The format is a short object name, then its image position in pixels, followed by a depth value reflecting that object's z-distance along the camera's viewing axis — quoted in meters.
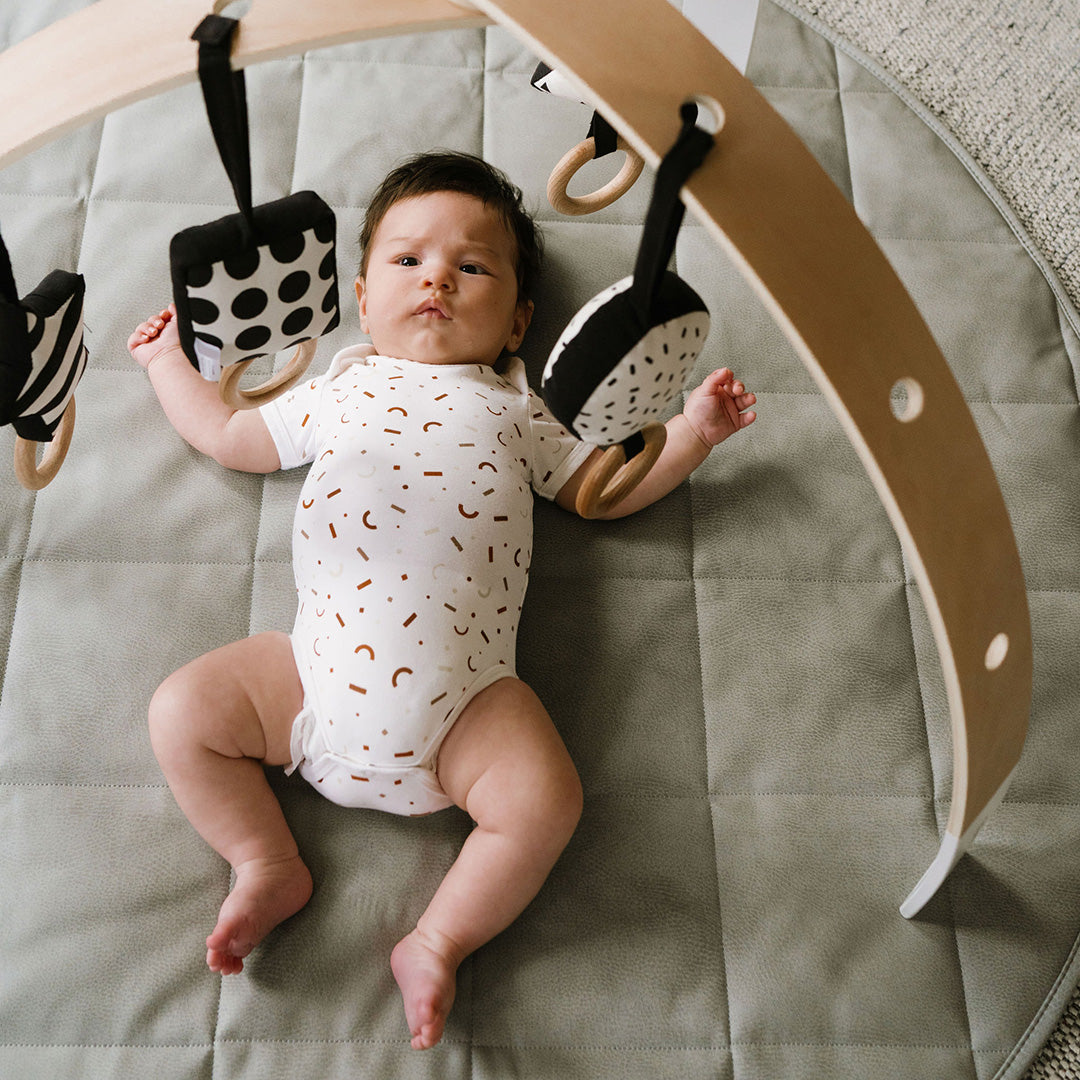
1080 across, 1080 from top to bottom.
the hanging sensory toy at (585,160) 0.81
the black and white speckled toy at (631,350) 0.63
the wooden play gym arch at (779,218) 0.60
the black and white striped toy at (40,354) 0.70
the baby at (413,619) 0.88
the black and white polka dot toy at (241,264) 0.63
